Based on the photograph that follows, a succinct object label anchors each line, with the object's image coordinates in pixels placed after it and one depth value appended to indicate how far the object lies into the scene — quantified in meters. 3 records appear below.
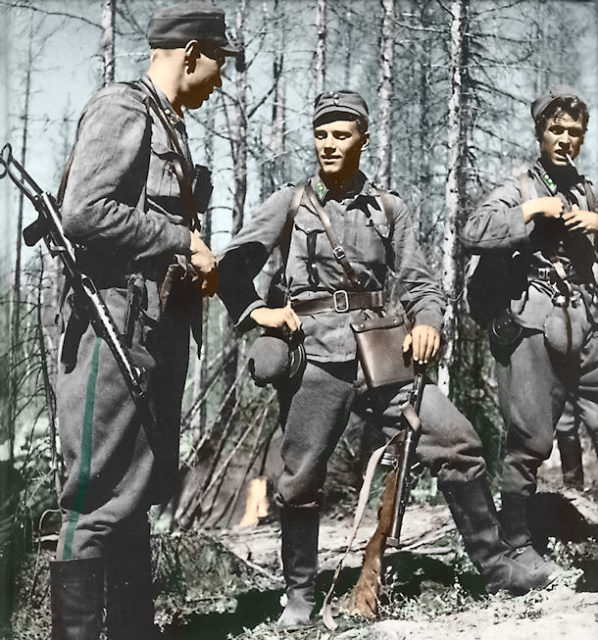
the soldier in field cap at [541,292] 4.58
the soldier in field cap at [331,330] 4.29
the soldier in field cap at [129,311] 3.62
